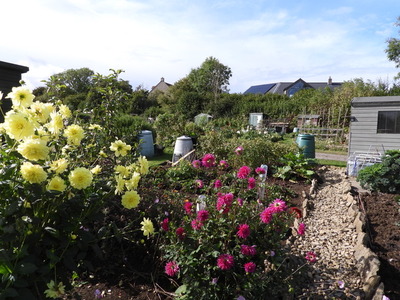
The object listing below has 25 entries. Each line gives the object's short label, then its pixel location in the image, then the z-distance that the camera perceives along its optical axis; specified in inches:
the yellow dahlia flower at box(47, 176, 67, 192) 51.4
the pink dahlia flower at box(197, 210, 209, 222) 74.2
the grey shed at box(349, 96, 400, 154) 298.4
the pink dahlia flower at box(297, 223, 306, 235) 82.6
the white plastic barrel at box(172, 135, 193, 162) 283.4
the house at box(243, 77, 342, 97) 1583.5
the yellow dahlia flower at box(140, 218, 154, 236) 68.3
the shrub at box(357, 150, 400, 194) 190.7
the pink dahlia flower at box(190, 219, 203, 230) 75.9
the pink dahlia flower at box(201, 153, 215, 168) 107.7
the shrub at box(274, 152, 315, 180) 220.5
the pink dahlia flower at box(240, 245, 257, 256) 69.3
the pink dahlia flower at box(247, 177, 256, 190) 91.0
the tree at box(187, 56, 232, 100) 1519.4
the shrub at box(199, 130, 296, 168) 230.4
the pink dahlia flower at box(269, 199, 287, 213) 77.1
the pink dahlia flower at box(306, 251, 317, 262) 81.4
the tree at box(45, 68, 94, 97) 1694.1
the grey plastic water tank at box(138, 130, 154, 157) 340.5
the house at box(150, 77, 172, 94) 1891.0
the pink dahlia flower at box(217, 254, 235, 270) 67.2
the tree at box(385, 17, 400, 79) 910.4
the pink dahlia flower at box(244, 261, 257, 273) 67.8
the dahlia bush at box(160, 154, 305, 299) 71.4
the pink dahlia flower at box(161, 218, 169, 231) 81.6
